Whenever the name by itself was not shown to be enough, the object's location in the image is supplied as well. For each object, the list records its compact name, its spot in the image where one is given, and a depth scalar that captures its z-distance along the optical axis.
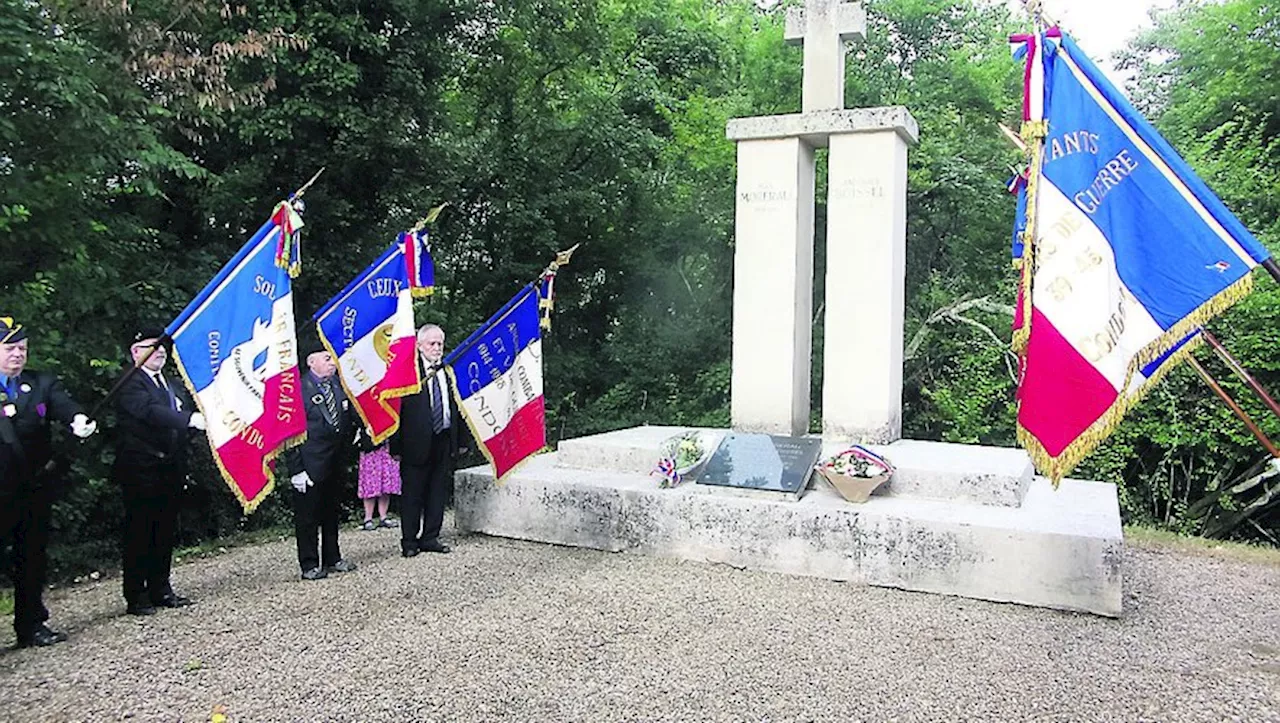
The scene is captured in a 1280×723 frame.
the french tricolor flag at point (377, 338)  5.77
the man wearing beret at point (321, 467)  5.53
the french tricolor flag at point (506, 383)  6.38
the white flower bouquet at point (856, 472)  5.61
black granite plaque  5.88
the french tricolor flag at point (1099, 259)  3.55
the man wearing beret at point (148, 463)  4.89
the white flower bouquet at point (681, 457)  6.17
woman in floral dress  7.43
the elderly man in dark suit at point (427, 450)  6.13
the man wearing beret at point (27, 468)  4.31
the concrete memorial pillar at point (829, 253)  6.39
